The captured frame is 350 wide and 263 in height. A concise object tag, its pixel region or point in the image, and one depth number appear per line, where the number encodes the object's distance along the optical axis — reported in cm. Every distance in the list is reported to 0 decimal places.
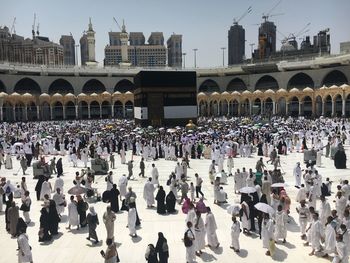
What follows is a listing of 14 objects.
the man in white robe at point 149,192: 1086
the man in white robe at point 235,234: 769
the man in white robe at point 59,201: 998
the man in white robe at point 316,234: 752
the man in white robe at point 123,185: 1145
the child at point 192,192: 1098
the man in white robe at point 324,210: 860
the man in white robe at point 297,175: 1264
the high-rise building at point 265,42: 10690
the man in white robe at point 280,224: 814
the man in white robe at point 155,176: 1300
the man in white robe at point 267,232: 759
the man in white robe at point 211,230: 795
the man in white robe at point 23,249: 693
